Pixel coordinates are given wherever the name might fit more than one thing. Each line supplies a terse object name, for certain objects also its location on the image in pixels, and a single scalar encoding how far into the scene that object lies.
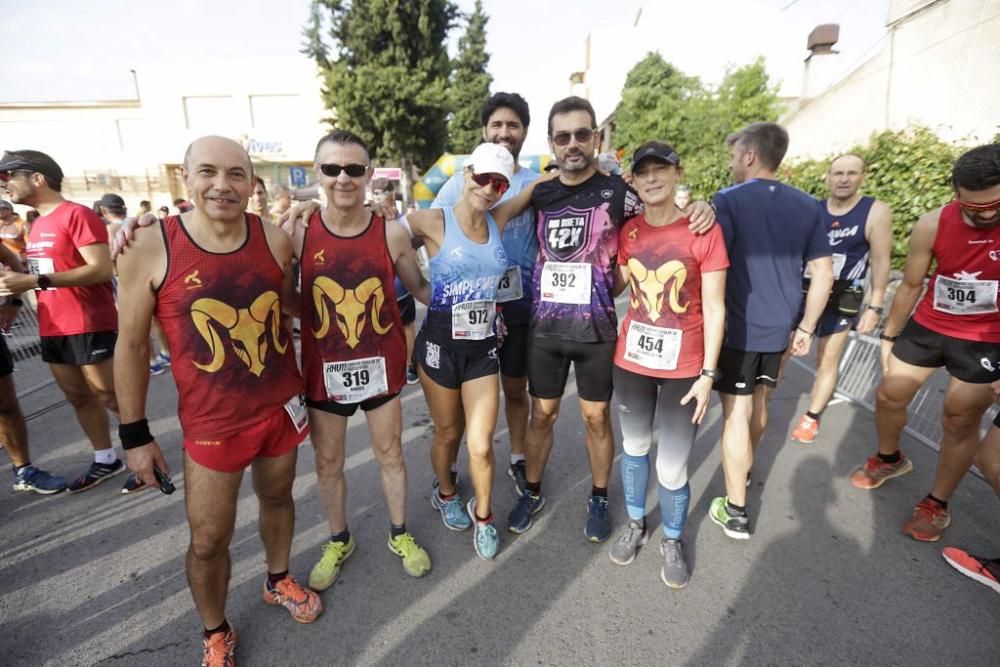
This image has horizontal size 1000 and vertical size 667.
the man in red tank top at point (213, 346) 1.77
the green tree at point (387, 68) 20.67
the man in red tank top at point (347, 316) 2.18
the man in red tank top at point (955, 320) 2.48
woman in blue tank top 2.40
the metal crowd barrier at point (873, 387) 4.15
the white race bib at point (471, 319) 2.47
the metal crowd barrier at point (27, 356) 5.66
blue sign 20.72
